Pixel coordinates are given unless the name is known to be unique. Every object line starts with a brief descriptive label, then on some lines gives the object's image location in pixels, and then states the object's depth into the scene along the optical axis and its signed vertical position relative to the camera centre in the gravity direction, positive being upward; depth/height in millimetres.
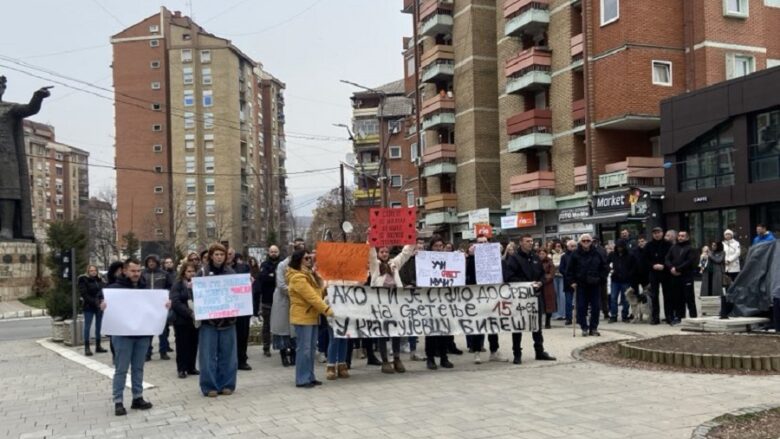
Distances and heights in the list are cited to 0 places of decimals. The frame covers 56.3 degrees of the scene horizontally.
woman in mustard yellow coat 9836 -858
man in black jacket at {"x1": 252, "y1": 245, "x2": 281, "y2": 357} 13381 -654
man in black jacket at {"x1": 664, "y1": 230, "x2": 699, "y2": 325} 15453 -693
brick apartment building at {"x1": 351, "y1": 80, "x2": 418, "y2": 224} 74562 +11672
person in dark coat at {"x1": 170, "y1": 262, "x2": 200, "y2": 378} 10938 -1151
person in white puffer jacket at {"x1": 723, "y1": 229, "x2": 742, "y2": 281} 16719 -383
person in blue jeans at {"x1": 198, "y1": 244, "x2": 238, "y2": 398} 9469 -1388
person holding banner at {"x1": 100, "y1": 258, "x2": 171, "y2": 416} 8633 -1342
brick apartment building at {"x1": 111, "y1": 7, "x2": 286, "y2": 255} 91875 +15927
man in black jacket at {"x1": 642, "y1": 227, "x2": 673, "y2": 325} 15711 -641
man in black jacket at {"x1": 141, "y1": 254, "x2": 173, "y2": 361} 13626 -478
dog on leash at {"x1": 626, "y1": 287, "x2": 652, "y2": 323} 16081 -1417
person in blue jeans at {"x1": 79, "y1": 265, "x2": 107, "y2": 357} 15219 -857
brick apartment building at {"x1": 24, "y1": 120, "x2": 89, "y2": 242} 125625 +14705
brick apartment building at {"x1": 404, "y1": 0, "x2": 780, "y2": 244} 34250 +8029
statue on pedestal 34062 +3929
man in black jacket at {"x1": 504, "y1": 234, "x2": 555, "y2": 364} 11422 -433
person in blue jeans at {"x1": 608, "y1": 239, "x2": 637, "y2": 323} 16175 -728
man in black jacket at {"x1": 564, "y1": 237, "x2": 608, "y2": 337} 13773 -673
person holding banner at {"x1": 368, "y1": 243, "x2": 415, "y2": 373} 10922 -389
